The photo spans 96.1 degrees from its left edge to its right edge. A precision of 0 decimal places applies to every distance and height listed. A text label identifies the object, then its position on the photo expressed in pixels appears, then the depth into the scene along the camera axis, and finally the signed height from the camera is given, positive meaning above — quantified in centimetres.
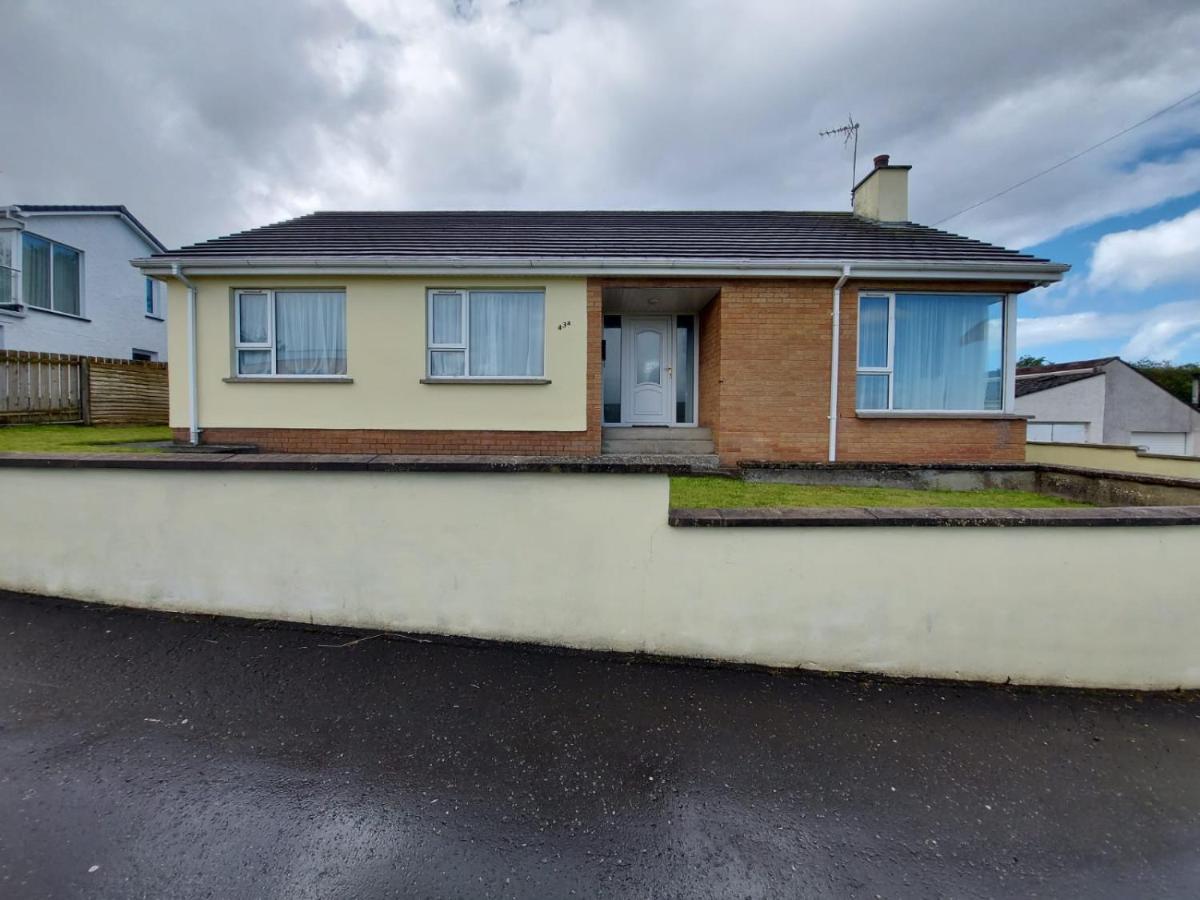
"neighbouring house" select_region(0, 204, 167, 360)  1427 +416
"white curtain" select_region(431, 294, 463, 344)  864 +178
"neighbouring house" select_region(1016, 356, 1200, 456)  2305 +144
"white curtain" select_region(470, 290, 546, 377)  860 +159
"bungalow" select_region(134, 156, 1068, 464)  848 +125
